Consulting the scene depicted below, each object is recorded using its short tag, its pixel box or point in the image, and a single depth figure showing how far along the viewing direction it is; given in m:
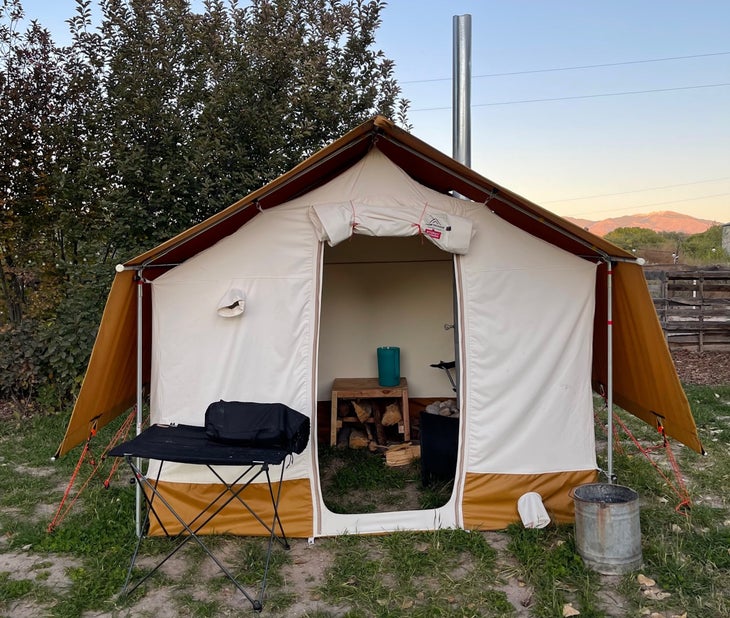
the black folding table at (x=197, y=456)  2.61
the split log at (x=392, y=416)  4.91
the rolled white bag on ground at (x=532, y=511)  3.17
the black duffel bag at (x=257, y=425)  2.84
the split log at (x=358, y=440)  4.91
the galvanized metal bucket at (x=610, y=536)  2.78
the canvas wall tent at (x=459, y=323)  3.21
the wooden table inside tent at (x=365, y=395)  4.75
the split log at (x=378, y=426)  4.95
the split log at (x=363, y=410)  4.89
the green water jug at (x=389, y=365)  4.91
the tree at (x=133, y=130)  5.36
